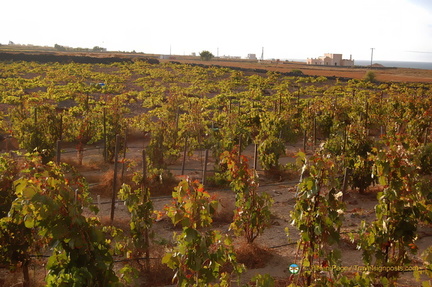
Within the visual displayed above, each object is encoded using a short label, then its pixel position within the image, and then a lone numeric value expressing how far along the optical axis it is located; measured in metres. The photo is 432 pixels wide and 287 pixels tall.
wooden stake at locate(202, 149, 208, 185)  9.38
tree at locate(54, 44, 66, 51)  120.13
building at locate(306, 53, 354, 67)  102.88
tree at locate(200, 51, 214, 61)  88.94
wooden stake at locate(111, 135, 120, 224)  7.67
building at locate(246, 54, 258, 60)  174.25
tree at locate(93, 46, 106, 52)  135.98
